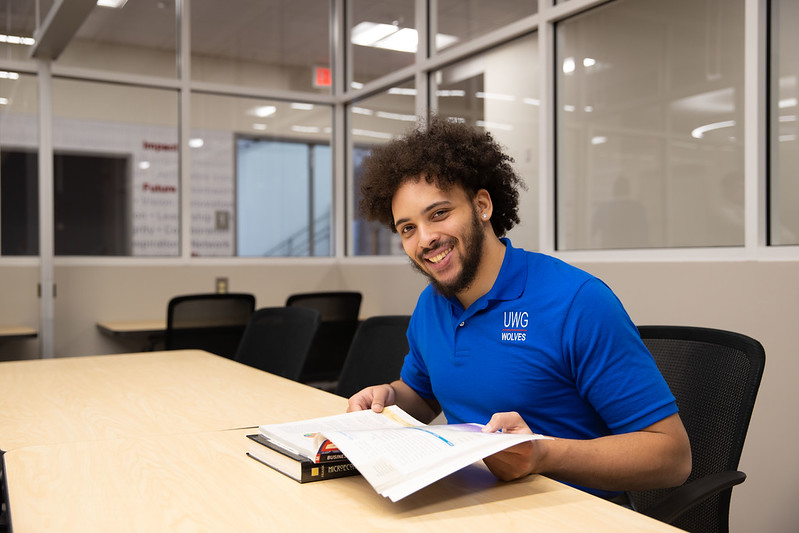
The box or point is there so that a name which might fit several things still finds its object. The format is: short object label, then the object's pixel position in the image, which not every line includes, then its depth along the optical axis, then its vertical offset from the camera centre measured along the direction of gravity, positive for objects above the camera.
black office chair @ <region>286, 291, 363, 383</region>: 4.14 -0.50
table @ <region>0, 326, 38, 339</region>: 3.97 -0.48
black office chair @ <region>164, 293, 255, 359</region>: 3.80 -0.40
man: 1.20 -0.18
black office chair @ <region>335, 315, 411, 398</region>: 2.07 -0.32
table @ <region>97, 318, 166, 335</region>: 4.20 -0.48
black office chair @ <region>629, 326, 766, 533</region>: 1.33 -0.31
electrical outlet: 5.05 -0.26
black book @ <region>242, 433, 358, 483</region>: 1.14 -0.36
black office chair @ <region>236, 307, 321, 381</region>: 2.51 -0.35
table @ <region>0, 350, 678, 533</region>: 0.98 -0.38
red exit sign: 5.54 +1.37
